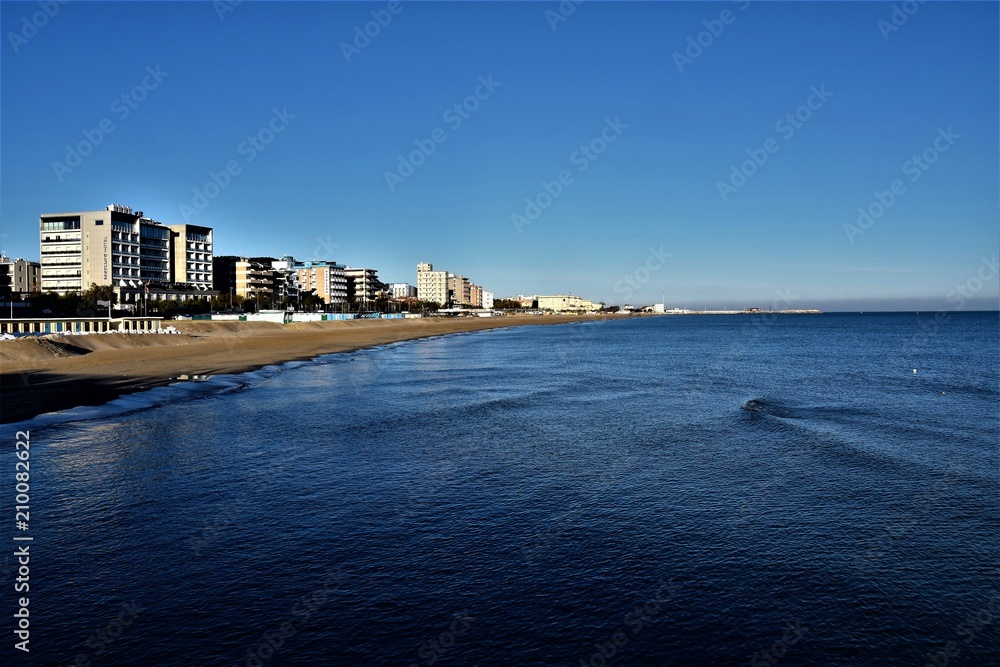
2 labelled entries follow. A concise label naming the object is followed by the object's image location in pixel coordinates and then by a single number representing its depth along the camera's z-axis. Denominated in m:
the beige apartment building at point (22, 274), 159.36
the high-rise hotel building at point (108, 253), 134.50
